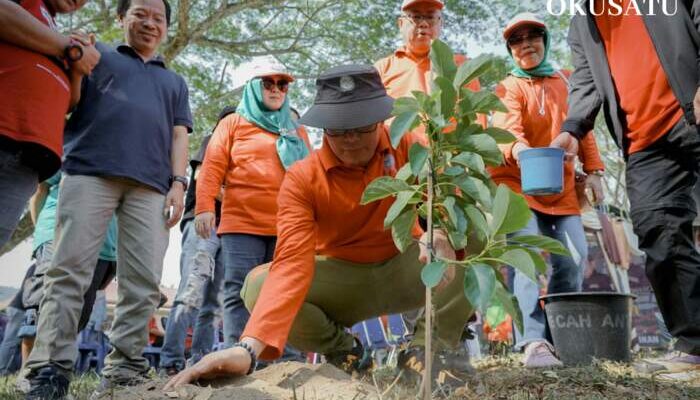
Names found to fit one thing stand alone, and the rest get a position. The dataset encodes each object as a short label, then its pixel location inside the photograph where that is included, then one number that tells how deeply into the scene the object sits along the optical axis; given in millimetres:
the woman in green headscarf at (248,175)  3502
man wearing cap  3383
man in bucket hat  2111
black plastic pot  3377
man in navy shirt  2465
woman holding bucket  3426
